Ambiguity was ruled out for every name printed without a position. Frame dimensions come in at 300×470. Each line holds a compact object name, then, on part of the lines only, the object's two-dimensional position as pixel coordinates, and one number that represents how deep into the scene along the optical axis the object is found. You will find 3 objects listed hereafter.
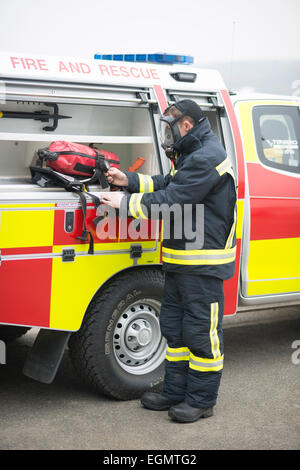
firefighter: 4.44
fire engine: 4.31
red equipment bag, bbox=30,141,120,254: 4.45
